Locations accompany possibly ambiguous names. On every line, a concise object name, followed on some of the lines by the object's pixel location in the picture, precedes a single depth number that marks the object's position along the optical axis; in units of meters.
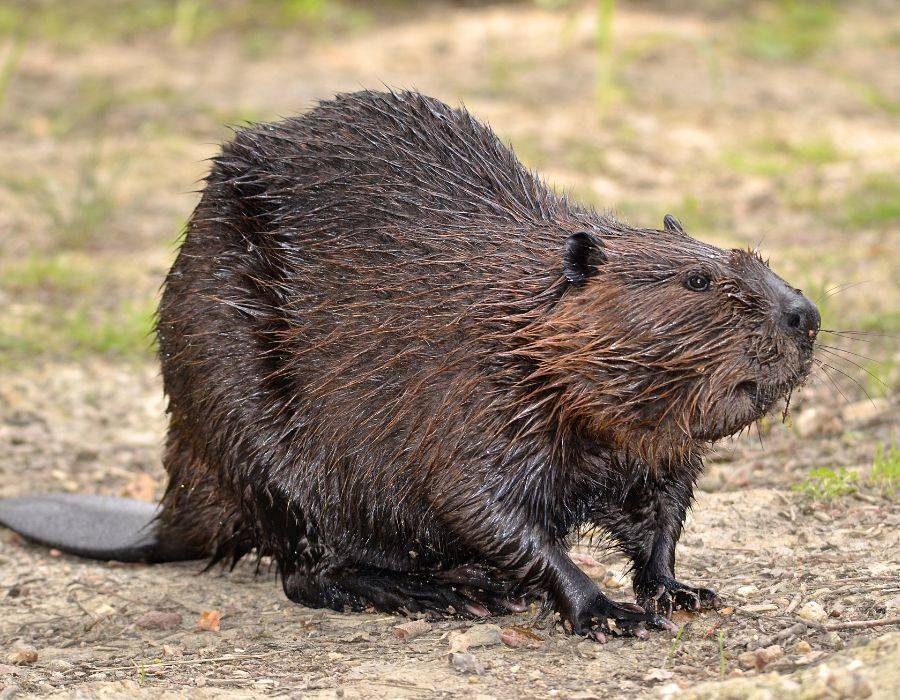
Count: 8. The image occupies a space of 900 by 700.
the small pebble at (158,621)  7.02
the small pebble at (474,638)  6.31
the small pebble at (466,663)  5.98
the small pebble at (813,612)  6.08
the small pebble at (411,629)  6.64
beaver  6.02
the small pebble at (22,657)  6.49
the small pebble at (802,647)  5.71
